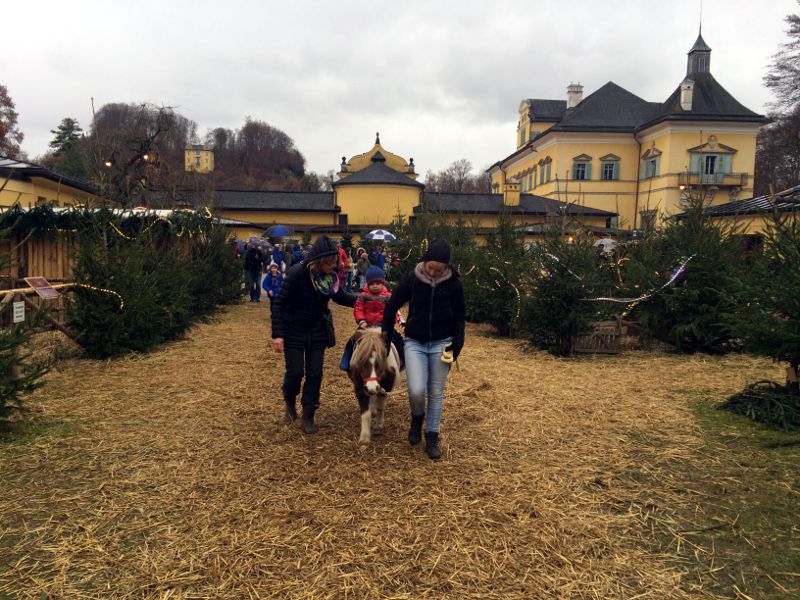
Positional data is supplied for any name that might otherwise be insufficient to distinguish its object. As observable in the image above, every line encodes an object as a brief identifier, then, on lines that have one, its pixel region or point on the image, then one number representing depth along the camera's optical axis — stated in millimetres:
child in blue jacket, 14377
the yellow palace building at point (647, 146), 49812
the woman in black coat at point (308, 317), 5871
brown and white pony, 5453
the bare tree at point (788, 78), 34281
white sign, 7075
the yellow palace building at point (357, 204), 46531
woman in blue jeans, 5297
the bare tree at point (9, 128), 42106
